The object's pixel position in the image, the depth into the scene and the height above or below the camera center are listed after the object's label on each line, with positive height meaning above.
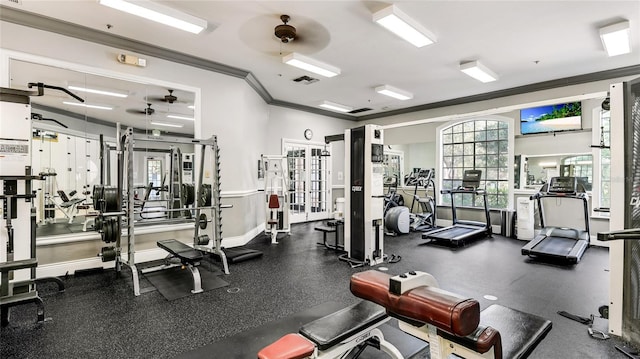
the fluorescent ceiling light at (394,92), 6.56 +2.04
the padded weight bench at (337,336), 1.48 -0.92
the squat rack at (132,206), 3.63 -0.41
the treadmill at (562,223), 4.80 -0.93
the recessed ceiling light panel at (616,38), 3.84 +1.99
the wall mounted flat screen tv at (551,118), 6.05 +1.32
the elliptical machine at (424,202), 7.64 -0.63
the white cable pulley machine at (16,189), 2.86 -0.11
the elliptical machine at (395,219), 6.78 -0.96
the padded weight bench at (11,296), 2.66 -1.10
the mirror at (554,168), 6.04 +0.23
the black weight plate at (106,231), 3.87 -0.69
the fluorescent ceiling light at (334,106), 7.79 +2.03
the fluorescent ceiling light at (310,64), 4.55 +1.88
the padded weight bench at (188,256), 3.52 -0.95
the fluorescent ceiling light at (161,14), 3.16 +1.90
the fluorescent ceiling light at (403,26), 3.42 +1.93
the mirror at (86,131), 3.81 +0.70
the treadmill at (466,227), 5.95 -1.12
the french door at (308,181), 8.27 -0.06
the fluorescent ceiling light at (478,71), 5.12 +1.99
